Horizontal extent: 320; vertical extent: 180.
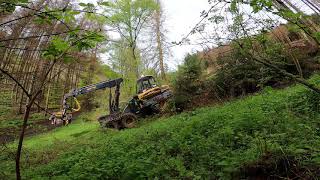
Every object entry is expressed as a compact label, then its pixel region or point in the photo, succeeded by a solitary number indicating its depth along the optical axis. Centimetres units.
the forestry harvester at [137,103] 1185
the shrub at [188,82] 1147
